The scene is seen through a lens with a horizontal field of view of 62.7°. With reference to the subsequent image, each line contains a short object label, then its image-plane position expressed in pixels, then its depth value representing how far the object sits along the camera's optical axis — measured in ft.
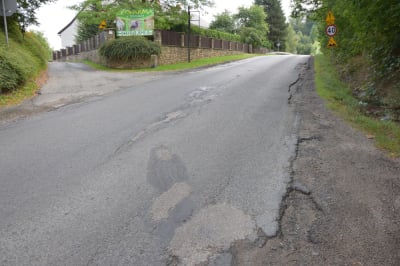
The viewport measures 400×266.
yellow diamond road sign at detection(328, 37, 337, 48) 50.83
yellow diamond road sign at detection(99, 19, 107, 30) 82.84
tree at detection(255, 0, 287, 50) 212.84
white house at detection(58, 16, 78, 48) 208.13
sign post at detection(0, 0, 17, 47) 41.11
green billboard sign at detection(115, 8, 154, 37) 73.00
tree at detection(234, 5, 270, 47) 173.45
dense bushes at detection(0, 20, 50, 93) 34.86
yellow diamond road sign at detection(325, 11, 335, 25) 48.69
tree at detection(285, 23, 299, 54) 248.81
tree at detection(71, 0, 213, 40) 82.69
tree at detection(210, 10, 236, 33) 171.83
